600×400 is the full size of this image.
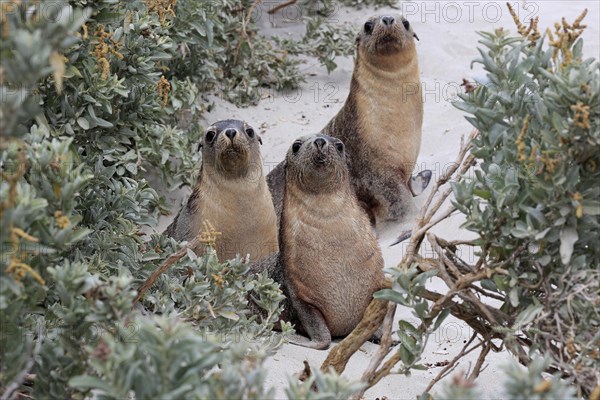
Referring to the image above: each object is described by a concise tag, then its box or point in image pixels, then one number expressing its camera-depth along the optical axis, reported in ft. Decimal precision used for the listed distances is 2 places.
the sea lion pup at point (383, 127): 52.21
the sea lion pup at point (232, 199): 43.04
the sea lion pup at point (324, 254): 37.58
